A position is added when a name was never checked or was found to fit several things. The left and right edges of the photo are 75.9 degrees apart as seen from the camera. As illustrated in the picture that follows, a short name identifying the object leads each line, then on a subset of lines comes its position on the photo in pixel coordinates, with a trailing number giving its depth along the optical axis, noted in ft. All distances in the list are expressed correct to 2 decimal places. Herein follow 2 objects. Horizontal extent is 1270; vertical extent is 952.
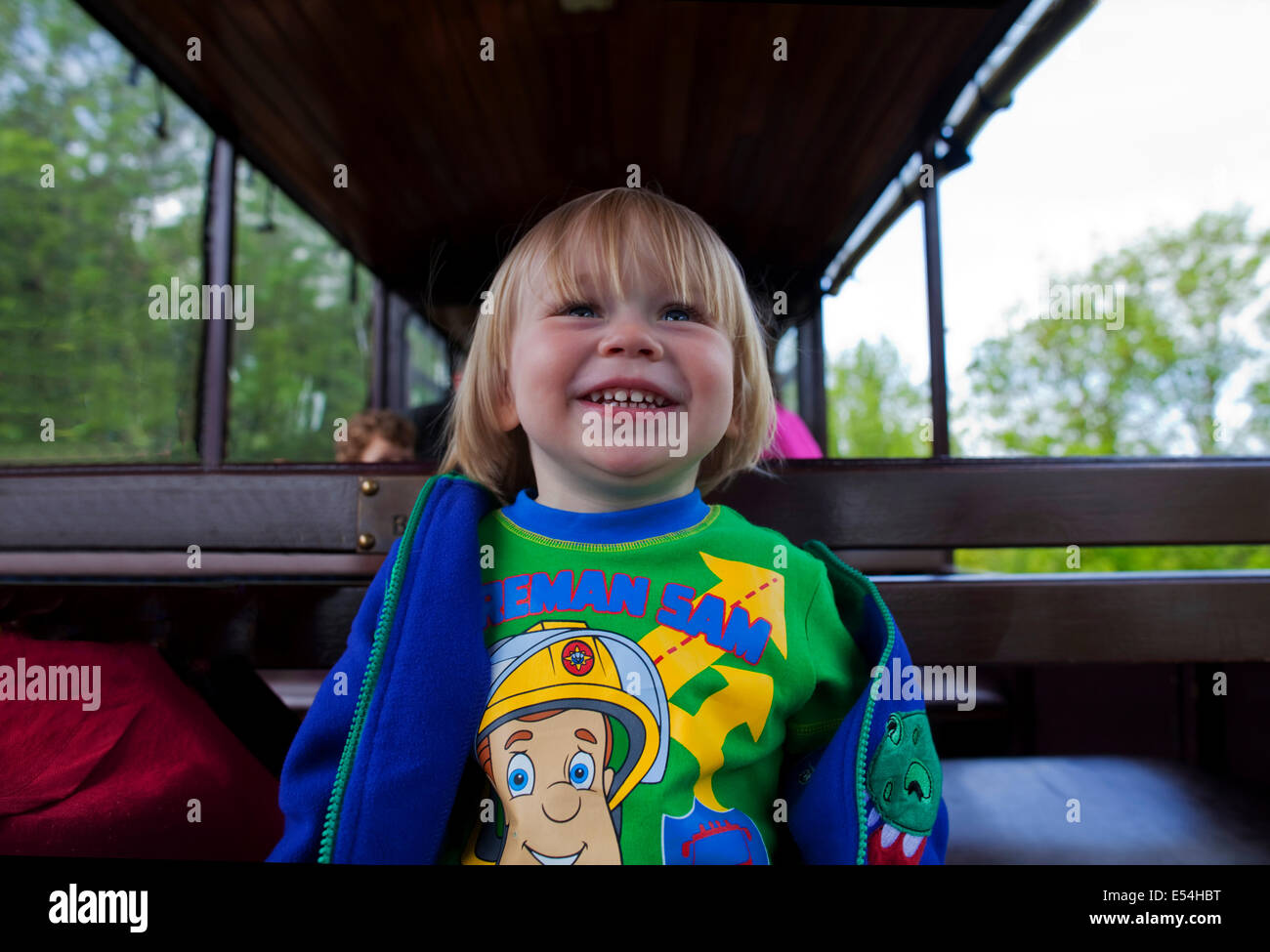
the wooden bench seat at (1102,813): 4.05
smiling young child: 2.44
